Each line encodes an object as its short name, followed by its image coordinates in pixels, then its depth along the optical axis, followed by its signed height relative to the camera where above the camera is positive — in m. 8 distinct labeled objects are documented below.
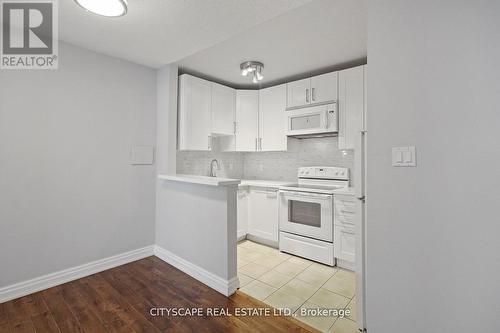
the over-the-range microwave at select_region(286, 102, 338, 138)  3.03 +0.64
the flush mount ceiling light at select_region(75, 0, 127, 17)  1.63 +1.17
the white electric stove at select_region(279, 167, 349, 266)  2.83 -0.63
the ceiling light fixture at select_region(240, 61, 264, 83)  2.96 +1.28
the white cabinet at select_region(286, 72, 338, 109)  3.04 +1.06
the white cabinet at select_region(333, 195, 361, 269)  2.65 -0.75
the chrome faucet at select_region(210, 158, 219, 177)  3.96 -0.05
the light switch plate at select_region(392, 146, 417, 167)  1.33 +0.06
